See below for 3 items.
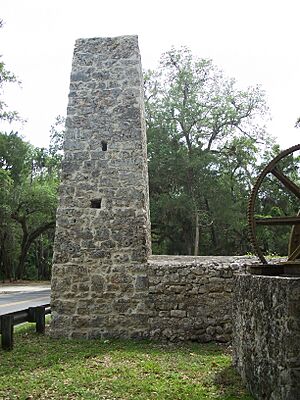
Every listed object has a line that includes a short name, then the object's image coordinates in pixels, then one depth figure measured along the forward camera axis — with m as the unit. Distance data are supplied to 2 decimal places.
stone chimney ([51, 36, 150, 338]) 7.83
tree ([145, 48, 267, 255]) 22.94
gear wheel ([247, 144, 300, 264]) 5.31
